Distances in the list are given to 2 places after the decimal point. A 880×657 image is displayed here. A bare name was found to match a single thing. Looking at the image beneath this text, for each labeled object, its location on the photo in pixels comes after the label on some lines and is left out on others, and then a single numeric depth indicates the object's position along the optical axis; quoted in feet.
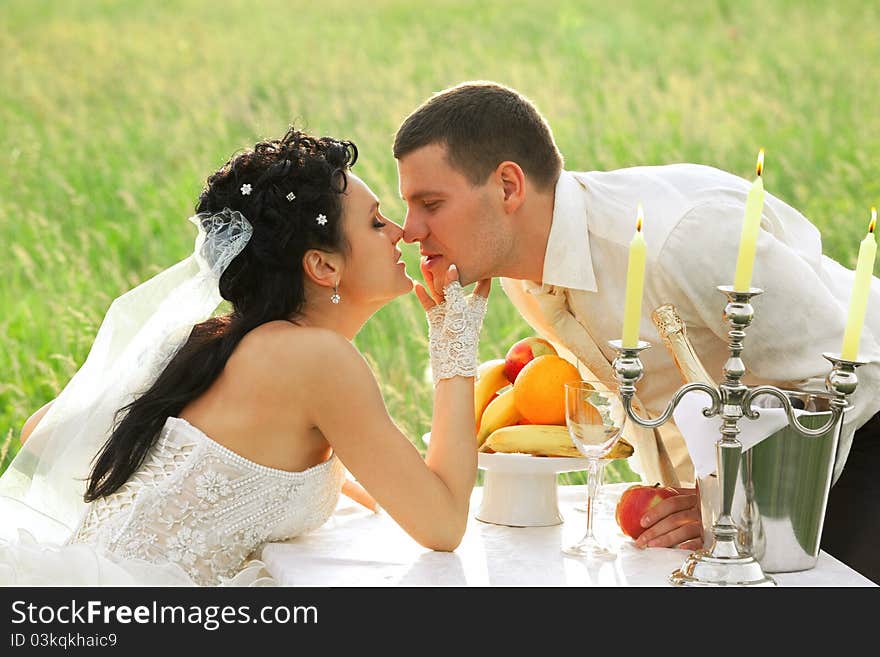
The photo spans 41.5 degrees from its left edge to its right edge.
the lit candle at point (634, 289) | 7.27
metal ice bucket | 8.30
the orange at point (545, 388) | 10.00
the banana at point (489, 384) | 11.05
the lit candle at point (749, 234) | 7.24
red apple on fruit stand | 10.74
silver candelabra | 7.52
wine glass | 8.68
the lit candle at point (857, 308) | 7.48
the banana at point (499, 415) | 10.41
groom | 10.36
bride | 9.61
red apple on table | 9.50
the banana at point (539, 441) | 9.73
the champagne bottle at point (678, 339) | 8.77
